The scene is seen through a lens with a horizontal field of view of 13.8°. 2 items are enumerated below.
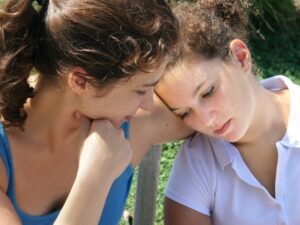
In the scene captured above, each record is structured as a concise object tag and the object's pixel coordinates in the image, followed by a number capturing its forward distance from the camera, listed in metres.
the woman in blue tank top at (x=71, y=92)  1.93
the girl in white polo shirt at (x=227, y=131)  2.08
